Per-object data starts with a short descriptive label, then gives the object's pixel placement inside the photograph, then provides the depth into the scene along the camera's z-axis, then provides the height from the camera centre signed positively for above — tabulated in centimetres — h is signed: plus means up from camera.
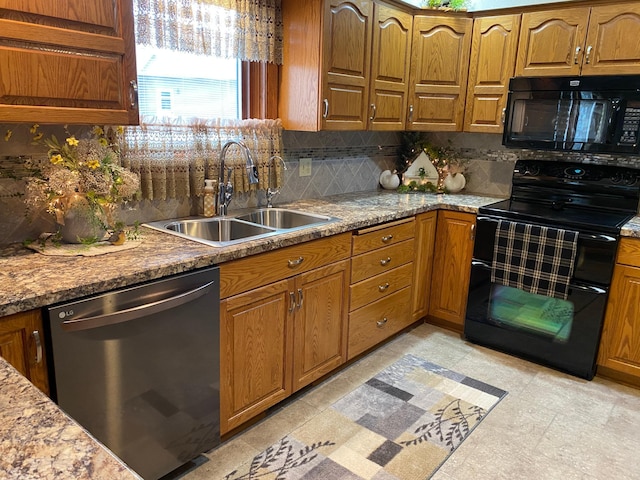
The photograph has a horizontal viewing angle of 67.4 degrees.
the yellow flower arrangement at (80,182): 180 -23
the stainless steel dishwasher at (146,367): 153 -85
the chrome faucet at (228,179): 248 -27
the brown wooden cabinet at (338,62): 264 +39
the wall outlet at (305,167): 311 -25
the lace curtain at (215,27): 214 +47
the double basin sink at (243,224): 235 -50
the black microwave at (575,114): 276 +16
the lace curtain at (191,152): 226 -14
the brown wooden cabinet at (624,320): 261 -97
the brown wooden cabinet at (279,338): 206 -98
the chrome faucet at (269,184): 283 -33
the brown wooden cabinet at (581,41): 276 +58
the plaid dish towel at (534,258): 276 -70
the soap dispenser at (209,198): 250 -37
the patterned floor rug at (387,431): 202 -139
